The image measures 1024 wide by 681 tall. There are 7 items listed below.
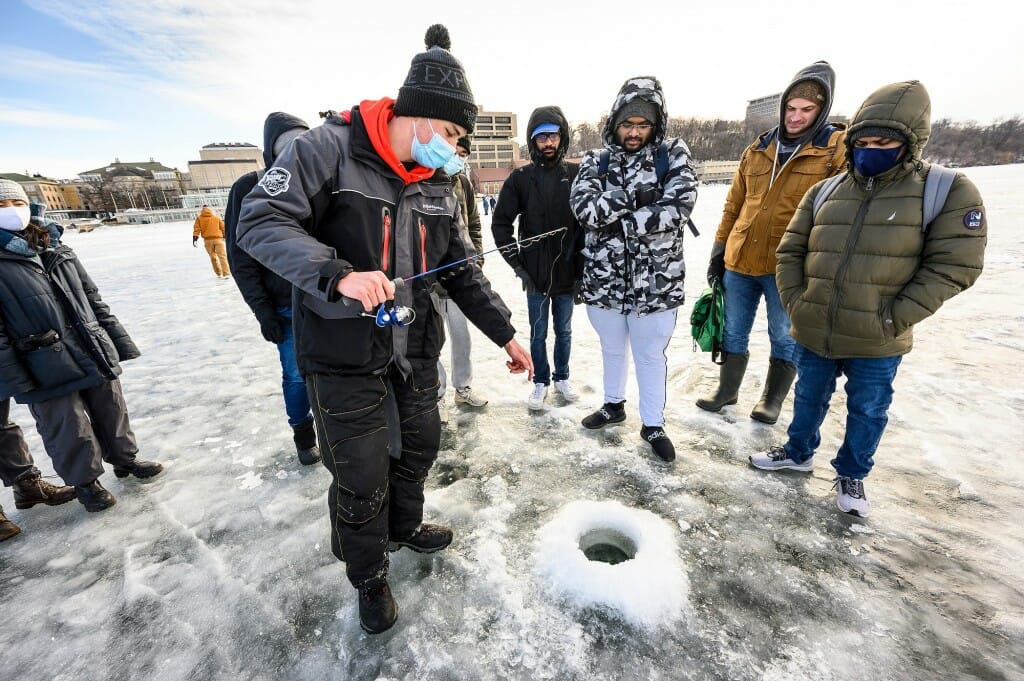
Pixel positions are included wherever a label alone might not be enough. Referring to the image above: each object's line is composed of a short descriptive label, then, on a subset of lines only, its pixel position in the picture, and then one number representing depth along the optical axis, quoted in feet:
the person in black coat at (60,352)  8.48
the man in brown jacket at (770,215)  9.87
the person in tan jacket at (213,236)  37.14
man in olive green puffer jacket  6.95
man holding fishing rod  5.06
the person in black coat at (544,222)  11.98
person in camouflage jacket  9.53
